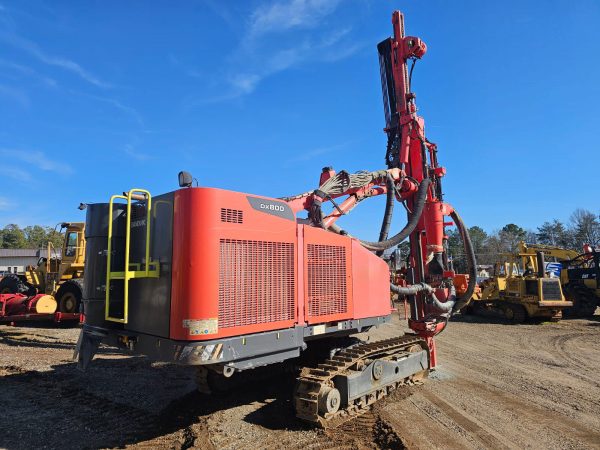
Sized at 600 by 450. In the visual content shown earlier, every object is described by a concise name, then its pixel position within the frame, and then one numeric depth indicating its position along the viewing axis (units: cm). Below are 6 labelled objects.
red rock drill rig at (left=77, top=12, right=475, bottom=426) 450
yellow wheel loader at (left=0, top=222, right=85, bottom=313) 1509
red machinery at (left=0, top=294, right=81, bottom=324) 1418
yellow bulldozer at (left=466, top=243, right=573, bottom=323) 1786
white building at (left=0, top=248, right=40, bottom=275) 7019
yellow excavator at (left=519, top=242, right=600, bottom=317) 2014
